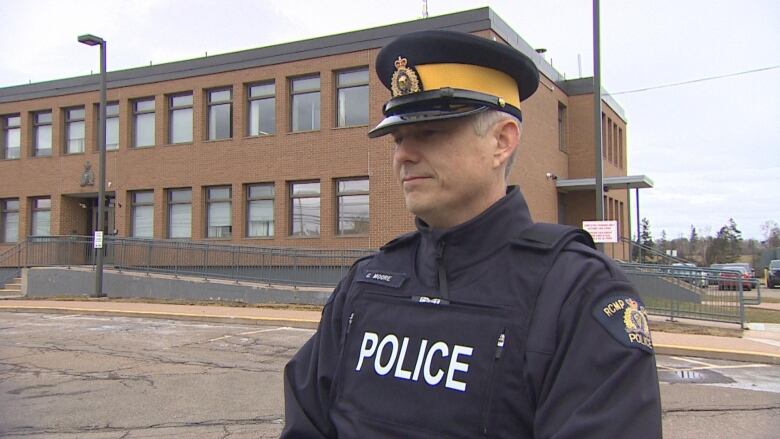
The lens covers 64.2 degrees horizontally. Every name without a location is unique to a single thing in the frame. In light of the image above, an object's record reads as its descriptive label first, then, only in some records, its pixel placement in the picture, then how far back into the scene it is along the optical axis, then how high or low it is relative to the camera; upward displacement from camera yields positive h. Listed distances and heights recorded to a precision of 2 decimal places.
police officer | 1.32 -0.16
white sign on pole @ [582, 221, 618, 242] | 12.57 +0.29
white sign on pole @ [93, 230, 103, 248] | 17.41 +0.20
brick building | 19.94 +3.49
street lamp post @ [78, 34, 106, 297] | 17.17 +2.42
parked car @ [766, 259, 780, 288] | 36.62 -1.85
